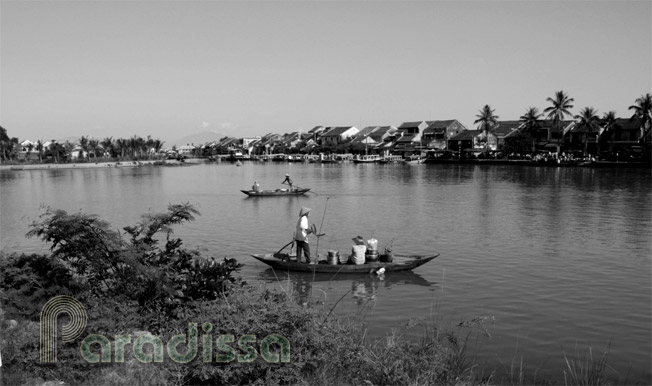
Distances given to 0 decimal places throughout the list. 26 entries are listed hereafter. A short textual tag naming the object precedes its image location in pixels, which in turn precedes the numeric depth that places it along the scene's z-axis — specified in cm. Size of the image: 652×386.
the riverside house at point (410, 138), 10731
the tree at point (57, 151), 10950
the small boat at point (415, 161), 9743
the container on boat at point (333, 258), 1521
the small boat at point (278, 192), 3871
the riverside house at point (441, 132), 10200
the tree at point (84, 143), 11831
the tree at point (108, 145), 12612
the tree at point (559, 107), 7971
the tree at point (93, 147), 11975
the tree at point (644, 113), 7169
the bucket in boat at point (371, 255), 1542
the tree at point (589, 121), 7862
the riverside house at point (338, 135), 12988
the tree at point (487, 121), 9338
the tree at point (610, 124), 7769
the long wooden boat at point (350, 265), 1501
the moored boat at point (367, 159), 10625
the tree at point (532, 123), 8694
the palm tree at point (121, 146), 12938
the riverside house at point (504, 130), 9481
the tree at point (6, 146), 9602
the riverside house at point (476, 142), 9544
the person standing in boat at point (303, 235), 1463
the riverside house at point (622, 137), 7519
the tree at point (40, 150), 10969
